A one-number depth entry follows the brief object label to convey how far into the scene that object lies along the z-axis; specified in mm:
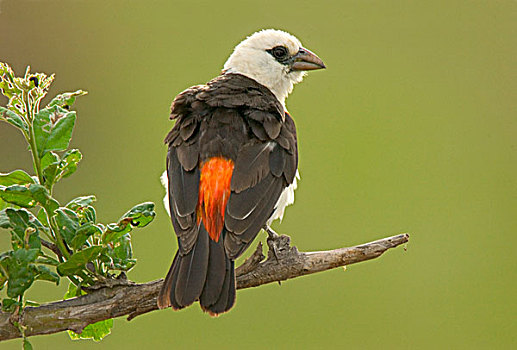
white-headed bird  4504
